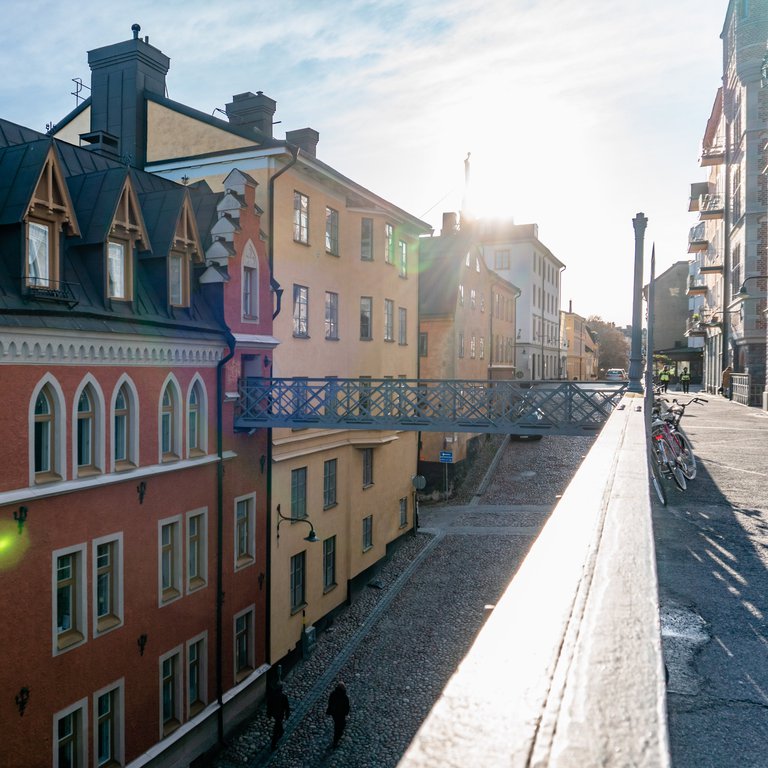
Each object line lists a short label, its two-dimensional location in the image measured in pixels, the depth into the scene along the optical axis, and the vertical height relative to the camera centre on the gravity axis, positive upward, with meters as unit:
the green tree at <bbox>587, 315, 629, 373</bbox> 120.88 +4.81
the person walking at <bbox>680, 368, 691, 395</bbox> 41.79 -0.74
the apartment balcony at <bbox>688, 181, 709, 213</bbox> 60.12 +17.49
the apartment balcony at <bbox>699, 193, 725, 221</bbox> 44.78 +12.19
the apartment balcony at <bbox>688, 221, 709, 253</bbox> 54.19 +11.75
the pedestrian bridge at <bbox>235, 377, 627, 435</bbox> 17.03 -1.18
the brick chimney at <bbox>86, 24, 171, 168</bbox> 22.14 +9.93
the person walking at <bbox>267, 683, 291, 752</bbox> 16.64 -9.34
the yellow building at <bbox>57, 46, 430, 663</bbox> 20.59 +2.56
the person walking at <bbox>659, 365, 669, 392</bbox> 37.16 -0.55
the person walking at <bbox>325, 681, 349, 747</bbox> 16.12 -8.81
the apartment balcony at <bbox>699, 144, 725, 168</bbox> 46.06 +16.17
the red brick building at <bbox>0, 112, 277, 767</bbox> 12.14 -2.24
